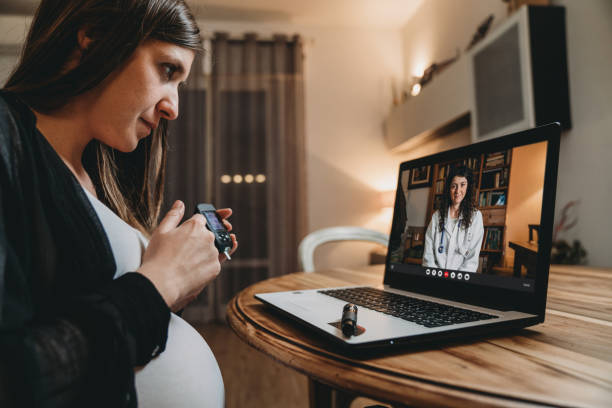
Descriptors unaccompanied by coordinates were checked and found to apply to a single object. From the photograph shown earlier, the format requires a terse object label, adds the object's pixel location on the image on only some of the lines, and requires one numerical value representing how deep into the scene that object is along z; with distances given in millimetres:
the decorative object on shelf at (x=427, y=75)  2758
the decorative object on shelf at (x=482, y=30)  2275
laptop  464
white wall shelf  2381
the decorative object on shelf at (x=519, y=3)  1853
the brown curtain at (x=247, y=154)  3287
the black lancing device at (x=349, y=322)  403
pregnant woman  359
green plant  1676
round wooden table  316
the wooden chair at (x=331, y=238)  1491
